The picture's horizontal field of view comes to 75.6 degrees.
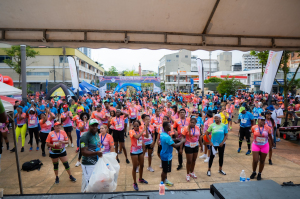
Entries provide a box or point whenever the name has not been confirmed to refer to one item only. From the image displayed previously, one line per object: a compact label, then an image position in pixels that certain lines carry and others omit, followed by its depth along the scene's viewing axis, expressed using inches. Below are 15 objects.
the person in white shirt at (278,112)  312.3
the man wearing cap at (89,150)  131.8
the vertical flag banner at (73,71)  512.8
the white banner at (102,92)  854.5
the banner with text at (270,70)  316.9
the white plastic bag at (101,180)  114.3
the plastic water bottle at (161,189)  79.4
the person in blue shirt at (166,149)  161.8
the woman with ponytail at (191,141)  190.7
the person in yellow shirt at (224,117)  310.3
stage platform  67.7
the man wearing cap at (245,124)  278.1
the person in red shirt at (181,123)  233.6
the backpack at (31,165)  220.7
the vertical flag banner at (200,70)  533.2
